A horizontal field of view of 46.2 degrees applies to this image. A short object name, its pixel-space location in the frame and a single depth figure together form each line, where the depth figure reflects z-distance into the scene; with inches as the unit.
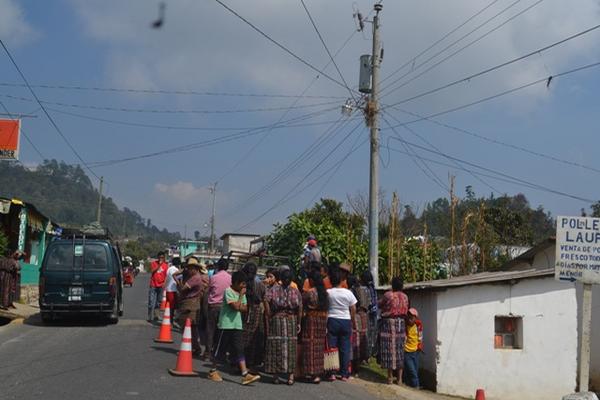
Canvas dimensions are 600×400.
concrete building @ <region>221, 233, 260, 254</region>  2797.0
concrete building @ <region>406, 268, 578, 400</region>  484.7
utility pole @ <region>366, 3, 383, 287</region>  681.0
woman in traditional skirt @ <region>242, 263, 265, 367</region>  430.0
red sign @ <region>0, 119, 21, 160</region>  1090.1
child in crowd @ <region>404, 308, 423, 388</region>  463.8
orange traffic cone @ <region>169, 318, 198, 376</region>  405.4
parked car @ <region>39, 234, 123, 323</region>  589.9
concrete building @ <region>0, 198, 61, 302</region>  904.9
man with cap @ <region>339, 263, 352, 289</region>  439.5
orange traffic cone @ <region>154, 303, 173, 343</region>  531.8
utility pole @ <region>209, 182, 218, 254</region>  2682.1
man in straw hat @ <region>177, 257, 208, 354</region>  490.9
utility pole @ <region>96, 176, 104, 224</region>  2264.6
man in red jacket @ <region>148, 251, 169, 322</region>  661.9
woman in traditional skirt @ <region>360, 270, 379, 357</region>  497.0
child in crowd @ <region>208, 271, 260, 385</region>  403.2
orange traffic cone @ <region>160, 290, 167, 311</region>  620.7
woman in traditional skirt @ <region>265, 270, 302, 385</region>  407.8
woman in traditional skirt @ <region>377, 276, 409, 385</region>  451.8
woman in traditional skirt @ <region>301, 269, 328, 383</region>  418.9
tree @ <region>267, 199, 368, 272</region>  881.5
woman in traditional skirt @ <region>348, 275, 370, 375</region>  463.9
